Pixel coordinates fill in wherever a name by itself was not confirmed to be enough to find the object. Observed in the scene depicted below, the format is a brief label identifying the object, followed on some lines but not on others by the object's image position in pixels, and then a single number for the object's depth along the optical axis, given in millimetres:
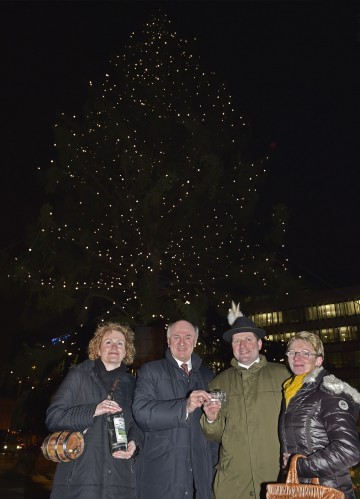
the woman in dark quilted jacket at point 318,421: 2590
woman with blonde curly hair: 3156
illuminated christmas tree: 13281
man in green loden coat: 3352
